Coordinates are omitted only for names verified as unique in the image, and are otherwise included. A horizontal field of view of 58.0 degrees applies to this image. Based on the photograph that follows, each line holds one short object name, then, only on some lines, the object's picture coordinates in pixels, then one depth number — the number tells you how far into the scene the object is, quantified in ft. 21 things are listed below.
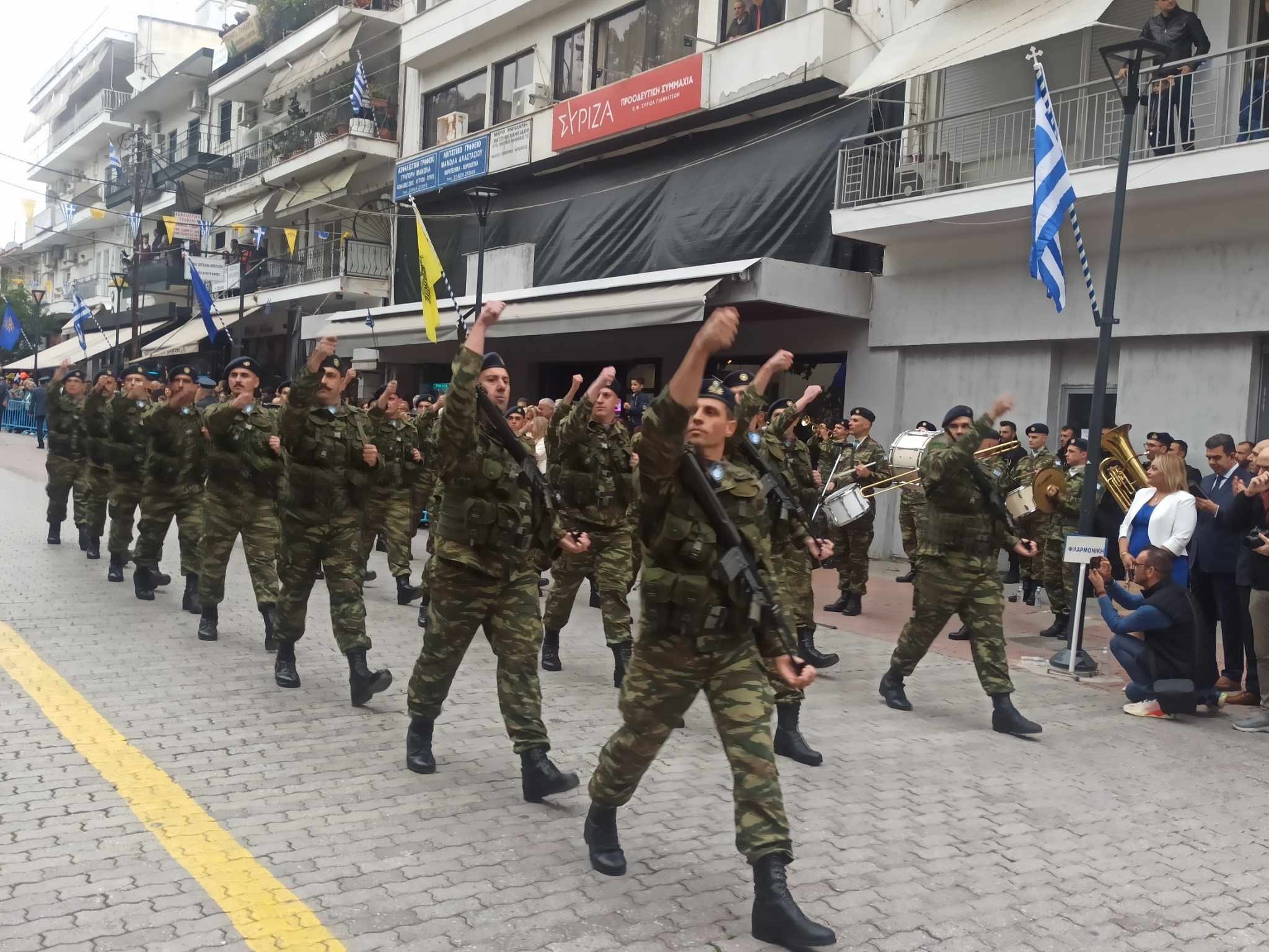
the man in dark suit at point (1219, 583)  25.55
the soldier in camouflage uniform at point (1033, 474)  35.17
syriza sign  55.88
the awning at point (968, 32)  37.91
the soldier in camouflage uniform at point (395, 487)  33.99
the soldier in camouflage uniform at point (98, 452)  36.50
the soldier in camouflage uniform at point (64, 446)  41.19
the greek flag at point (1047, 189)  32.60
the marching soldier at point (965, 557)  22.16
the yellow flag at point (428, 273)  53.01
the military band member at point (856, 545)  36.18
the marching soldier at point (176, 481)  30.99
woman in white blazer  24.62
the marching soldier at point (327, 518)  21.39
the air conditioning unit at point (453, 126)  78.02
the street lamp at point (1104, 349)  28.30
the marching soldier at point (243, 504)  26.45
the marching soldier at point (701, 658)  12.21
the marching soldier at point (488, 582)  16.55
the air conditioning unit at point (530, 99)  69.21
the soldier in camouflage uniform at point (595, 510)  24.99
